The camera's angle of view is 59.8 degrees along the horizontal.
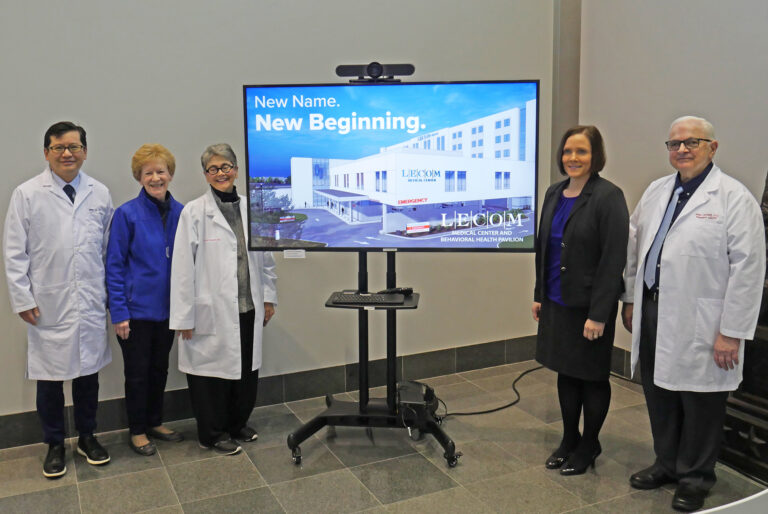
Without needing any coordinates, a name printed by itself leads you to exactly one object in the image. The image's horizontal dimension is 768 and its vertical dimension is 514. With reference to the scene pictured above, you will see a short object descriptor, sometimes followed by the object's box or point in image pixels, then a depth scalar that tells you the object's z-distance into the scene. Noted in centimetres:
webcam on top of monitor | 304
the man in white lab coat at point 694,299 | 257
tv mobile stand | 322
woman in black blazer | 280
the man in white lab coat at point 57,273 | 296
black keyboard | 308
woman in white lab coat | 315
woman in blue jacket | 313
